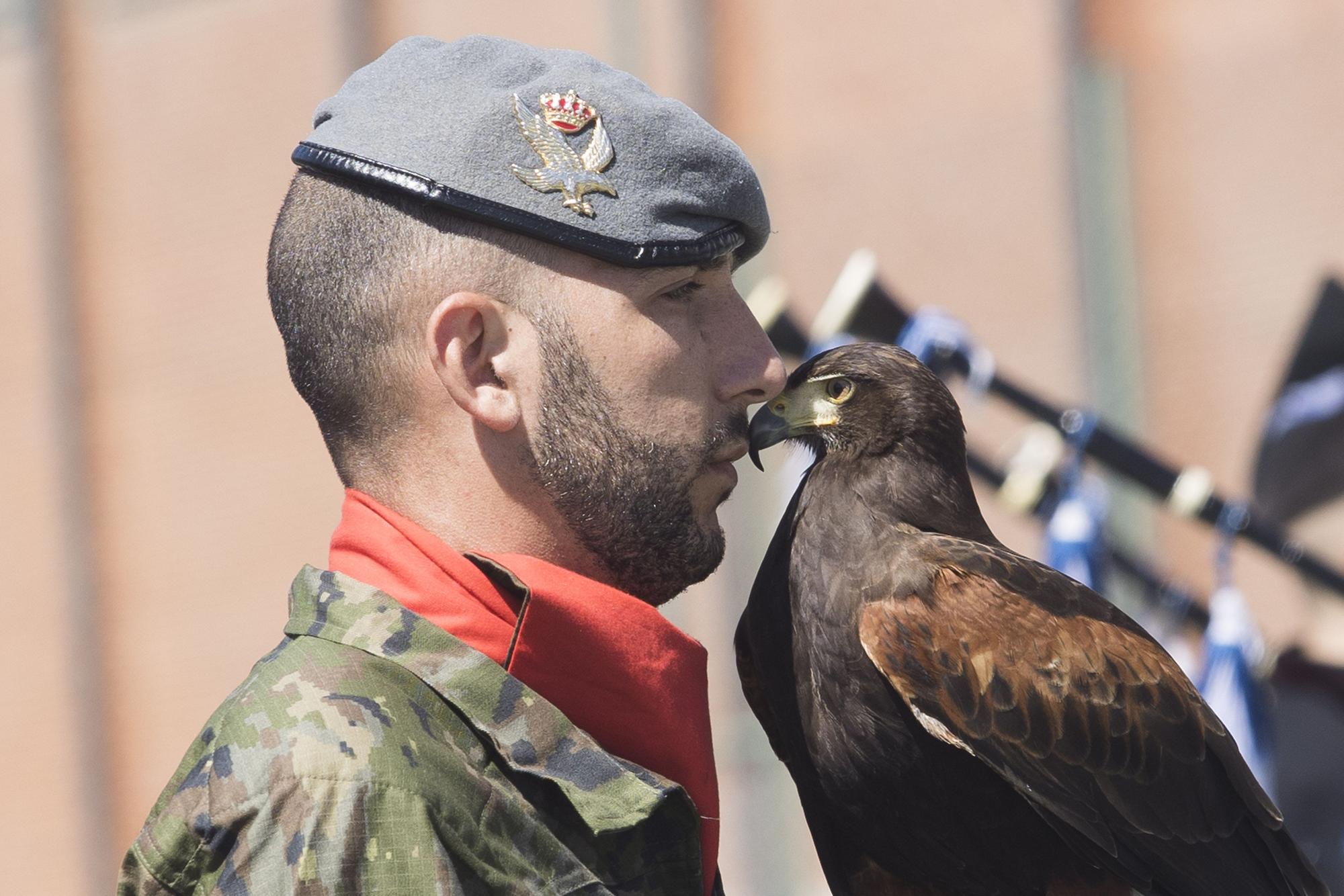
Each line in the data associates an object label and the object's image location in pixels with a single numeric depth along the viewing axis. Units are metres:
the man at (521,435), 4.64
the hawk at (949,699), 4.80
